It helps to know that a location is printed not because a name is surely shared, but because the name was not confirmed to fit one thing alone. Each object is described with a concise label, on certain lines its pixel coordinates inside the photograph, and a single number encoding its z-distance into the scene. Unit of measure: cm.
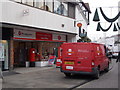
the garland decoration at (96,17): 1633
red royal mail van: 1165
